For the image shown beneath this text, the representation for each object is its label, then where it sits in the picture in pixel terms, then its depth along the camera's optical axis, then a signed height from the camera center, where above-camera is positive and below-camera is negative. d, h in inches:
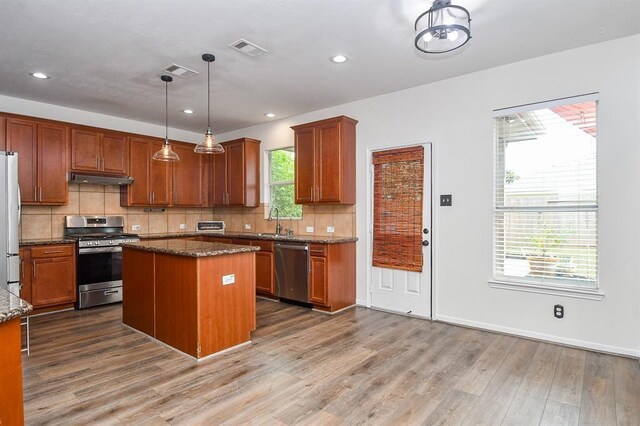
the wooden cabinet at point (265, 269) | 200.2 -33.6
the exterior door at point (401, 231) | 168.4 -10.6
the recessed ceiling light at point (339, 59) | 139.0 +59.0
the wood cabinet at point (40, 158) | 177.5 +27.3
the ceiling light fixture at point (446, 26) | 89.5 +45.6
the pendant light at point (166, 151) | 147.3 +24.3
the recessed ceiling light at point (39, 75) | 153.8 +59.0
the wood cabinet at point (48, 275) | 170.7 -31.6
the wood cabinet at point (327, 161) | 187.0 +26.1
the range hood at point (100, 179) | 195.2 +17.8
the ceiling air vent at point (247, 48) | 126.3 +58.7
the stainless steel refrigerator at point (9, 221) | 127.9 -3.6
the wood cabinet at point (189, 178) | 245.8 +22.6
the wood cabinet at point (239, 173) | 239.9 +24.8
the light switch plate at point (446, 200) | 160.4 +4.0
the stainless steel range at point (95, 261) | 187.0 -27.1
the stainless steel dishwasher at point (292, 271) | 184.1 -32.2
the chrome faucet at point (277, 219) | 227.5 -6.2
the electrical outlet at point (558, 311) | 133.1 -38.4
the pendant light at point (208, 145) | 134.9 +24.7
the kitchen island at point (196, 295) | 121.3 -30.8
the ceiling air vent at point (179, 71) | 146.8 +58.6
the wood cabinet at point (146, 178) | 222.1 +21.0
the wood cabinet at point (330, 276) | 176.4 -33.6
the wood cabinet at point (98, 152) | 198.1 +33.8
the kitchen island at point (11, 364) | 53.4 -23.5
